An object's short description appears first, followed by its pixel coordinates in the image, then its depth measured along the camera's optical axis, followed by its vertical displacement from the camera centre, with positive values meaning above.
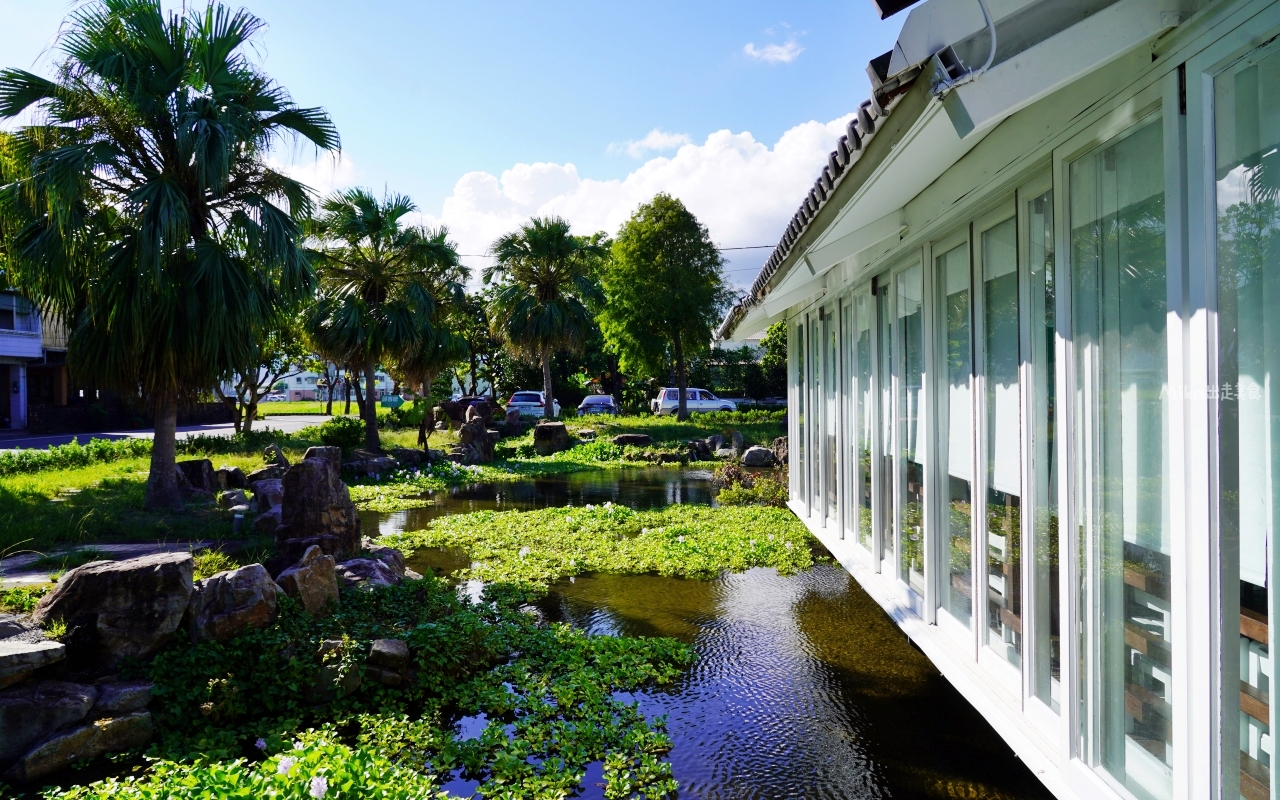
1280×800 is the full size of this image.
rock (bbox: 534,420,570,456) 22.47 -1.19
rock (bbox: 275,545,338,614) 6.01 -1.42
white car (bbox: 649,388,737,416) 33.34 -0.30
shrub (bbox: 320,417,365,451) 19.06 -0.81
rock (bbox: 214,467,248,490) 13.59 -1.32
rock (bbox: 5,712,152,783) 4.05 -1.86
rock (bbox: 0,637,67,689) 4.37 -1.45
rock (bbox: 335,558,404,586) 6.98 -1.60
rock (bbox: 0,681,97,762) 4.19 -1.69
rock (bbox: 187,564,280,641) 5.25 -1.40
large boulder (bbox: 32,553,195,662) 4.98 -1.32
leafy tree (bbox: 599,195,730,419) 28.72 +4.04
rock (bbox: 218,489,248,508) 11.38 -1.42
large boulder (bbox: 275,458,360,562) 7.82 -1.12
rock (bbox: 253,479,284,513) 10.66 -1.29
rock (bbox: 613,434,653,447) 22.23 -1.25
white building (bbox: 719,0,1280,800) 1.99 +0.09
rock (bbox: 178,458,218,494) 12.89 -1.16
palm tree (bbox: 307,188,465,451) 18.11 +2.81
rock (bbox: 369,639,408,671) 5.21 -1.72
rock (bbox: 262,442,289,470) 15.33 -1.08
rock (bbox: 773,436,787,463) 17.38 -1.28
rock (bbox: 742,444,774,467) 18.70 -1.54
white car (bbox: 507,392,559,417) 33.62 -0.20
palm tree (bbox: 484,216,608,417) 27.12 +3.97
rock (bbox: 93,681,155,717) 4.51 -1.73
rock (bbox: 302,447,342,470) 10.64 -0.72
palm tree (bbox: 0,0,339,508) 9.61 +2.60
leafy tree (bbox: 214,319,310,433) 11.27 +1.45
